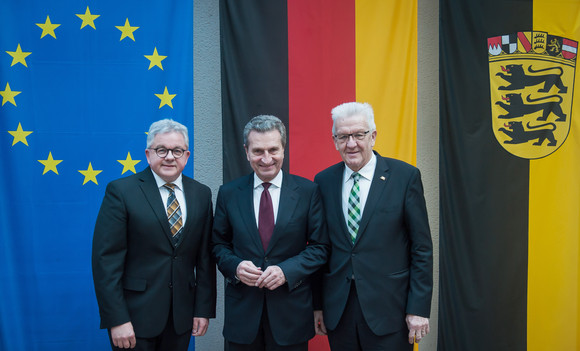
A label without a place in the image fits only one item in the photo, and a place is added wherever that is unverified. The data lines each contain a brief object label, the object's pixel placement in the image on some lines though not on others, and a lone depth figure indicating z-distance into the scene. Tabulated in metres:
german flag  2.79
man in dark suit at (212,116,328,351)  1.79
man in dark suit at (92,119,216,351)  1.74
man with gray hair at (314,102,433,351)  1.80
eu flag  2.66
